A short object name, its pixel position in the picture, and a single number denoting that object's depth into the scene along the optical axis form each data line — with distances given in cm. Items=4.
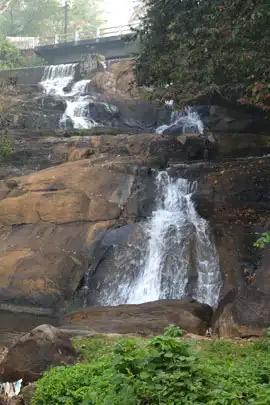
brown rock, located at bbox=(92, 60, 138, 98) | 2795
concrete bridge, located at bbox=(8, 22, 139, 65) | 3572
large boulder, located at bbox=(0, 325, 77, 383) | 729
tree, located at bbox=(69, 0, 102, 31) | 5231
